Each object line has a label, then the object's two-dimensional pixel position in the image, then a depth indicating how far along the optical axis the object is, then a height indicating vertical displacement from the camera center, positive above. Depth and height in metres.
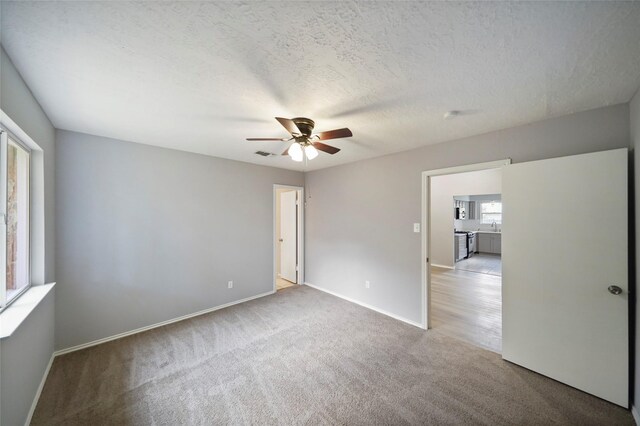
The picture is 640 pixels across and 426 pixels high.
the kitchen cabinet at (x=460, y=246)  7.20 -1.10
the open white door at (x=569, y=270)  1.87 -0.53
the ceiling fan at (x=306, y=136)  2.00 +0.69
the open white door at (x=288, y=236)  5.20 -0.55
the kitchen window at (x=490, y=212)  9.01 -0.02
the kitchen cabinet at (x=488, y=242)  8.52 -1.16
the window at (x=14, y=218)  1.55 -0.04
